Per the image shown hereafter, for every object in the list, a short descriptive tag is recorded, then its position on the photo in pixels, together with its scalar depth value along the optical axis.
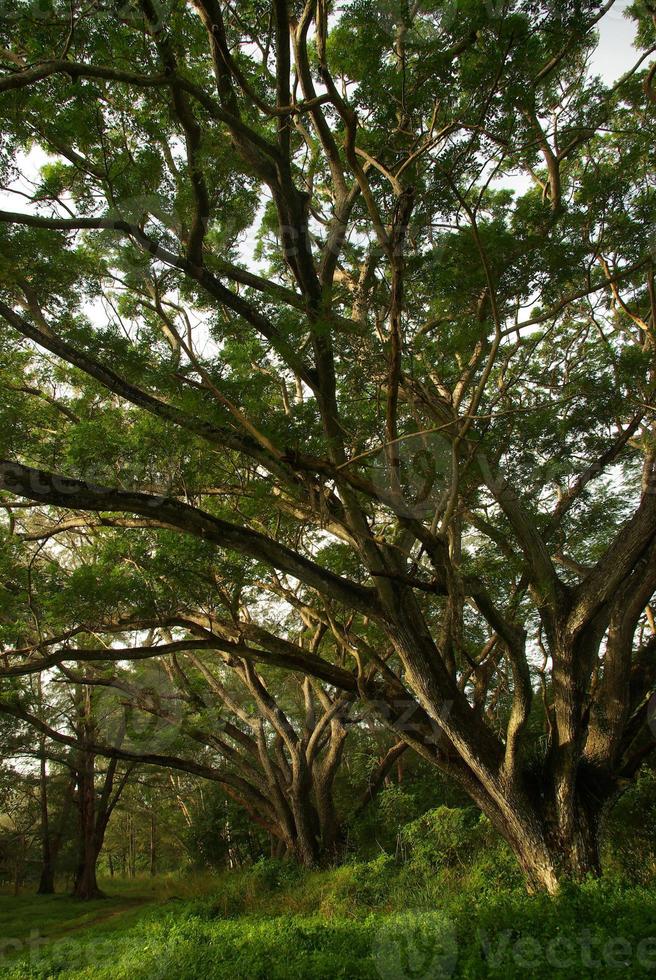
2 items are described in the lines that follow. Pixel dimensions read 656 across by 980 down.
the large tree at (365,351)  4.93
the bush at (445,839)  8.92
